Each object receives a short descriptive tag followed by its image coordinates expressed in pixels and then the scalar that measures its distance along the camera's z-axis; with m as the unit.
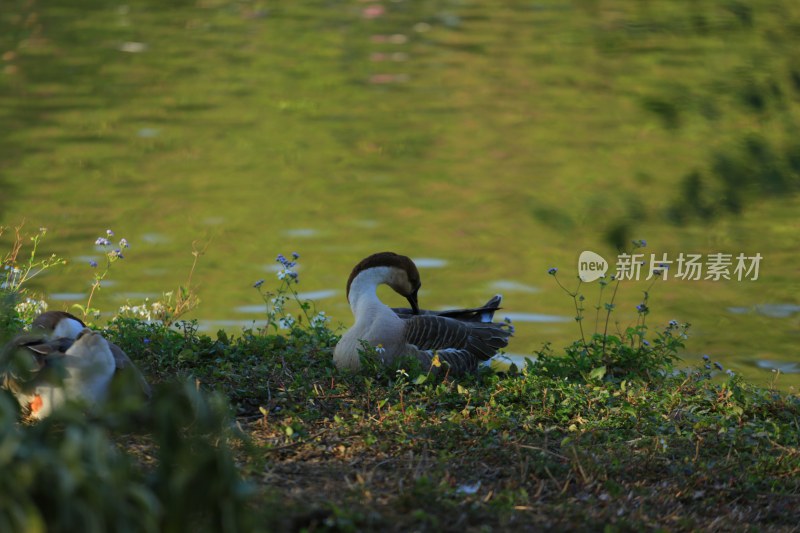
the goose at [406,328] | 15.90
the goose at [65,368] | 11.52
